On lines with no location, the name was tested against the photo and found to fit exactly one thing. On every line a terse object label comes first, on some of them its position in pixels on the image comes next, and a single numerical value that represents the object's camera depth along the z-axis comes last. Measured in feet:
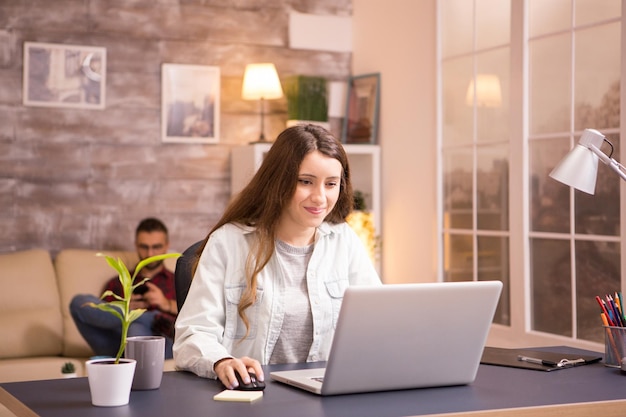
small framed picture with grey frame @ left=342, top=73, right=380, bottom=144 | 18.30
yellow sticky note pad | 5.77
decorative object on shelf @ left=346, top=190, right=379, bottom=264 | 17.20
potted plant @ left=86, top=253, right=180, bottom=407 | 5.66
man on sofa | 14.55
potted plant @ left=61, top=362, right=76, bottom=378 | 13.58
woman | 7.72
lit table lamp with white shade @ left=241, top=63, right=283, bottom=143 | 17.46
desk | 5.49
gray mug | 6.12
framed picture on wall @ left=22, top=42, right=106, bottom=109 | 16.42
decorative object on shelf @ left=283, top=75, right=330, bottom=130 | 18.13
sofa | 14.48
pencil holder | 7.07
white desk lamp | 7.42
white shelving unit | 17.11
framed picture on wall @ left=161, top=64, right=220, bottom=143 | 17.43
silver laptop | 5.85
